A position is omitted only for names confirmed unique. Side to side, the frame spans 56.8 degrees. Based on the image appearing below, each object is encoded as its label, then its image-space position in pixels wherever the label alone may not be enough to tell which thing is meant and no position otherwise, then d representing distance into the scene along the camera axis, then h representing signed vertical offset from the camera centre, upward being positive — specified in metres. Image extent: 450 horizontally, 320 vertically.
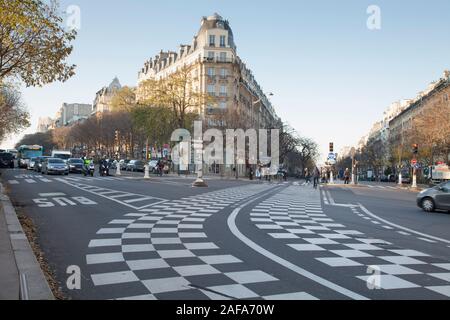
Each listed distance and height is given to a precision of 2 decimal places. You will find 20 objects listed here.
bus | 53.97 +1.35
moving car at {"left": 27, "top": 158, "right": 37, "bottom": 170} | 48.49 -0.03
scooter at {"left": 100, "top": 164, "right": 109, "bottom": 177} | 36.03 -0.51
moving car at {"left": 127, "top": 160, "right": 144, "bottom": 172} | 55.12 -0.25
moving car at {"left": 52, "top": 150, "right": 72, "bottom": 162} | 49.94 +1.11
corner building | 71.19 +17.25
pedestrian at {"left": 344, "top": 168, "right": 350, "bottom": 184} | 42.31 -1.42
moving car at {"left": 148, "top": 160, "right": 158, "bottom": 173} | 53.17 -0.24
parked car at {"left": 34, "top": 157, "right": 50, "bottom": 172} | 41.33 -0.08
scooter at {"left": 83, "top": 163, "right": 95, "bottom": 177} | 35.12 -0.58
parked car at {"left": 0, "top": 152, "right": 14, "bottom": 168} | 49.85 +0.40
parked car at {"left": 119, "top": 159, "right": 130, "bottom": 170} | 60.38 -0.13
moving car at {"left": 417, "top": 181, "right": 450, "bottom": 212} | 15.57 -1.34
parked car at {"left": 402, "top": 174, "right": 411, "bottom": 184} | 59.12 -2.30
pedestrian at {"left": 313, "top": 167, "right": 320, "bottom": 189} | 32.12 -0.94
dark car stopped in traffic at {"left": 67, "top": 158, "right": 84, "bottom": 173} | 40.78 -0.18
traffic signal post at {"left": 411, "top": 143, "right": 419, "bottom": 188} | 37.22 -0.31
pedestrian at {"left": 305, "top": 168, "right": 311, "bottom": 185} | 41.33 -1.31
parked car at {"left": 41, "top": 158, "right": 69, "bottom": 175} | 35.34 -0.25
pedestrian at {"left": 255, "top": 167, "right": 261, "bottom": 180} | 49.51 -1.30
